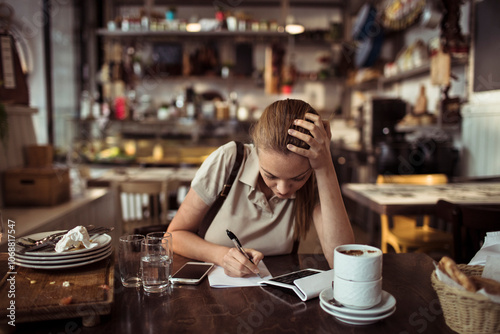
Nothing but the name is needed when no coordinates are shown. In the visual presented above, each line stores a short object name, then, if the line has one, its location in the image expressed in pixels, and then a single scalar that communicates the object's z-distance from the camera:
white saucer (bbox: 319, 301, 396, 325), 0.98
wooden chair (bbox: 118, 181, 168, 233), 3.50
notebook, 1.12
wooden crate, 2.56
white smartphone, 1.23
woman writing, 1.31
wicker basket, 0.86
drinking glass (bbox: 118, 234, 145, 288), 1.21
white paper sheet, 1.21
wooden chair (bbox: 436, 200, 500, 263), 1.92
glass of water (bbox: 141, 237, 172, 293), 1.17
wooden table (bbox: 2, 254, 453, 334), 0.96
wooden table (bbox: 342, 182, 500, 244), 2.58
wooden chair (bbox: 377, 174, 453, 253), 3.06
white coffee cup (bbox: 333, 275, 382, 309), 0.98
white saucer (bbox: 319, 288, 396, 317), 0.98
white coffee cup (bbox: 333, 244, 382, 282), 0.97
